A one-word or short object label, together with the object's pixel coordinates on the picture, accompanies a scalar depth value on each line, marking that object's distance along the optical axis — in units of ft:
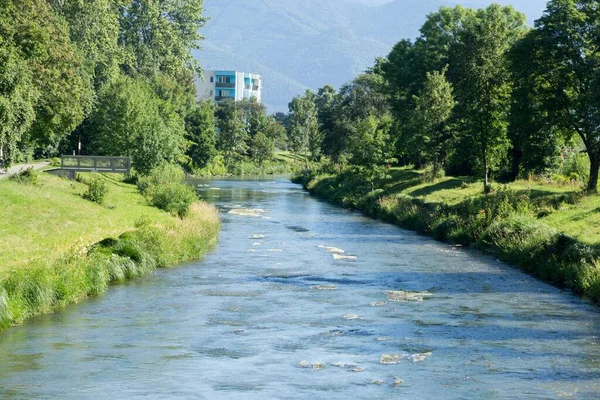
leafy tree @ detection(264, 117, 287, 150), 649.61
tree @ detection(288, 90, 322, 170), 634.60
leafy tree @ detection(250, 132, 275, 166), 606.14
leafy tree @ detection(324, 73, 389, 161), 414.00
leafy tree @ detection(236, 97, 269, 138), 646.20
